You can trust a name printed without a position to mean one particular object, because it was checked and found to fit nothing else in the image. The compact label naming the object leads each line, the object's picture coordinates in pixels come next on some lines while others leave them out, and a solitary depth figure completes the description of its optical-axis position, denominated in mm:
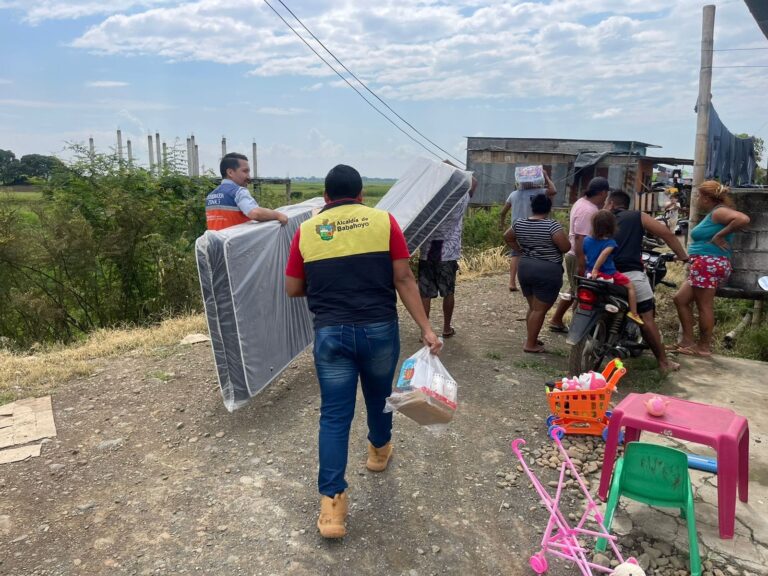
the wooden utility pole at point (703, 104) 6379
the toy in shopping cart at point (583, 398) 3367
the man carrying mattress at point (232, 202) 4324
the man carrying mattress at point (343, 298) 2695
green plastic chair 2482
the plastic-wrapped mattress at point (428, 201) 4941
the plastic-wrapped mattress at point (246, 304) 3660
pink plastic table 2479
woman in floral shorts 4949
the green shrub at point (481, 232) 12092
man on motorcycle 4652
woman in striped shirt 4844
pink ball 2682
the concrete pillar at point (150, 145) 26909
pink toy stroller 2311
